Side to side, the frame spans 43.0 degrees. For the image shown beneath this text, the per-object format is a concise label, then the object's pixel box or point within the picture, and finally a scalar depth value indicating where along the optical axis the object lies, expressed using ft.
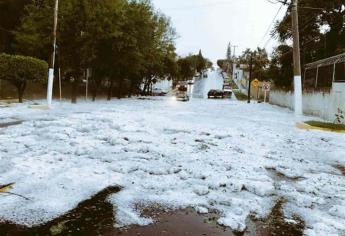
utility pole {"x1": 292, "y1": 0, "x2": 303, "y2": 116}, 81.00
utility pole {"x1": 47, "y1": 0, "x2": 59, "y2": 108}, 74.23
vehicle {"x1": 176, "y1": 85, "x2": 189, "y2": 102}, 166.81
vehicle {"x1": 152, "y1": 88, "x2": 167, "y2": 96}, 241.96
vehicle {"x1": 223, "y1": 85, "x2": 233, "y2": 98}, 232.34
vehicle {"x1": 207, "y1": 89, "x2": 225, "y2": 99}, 216.33
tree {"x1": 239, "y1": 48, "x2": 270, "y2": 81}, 272.84
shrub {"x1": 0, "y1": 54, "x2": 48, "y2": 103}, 78.79
